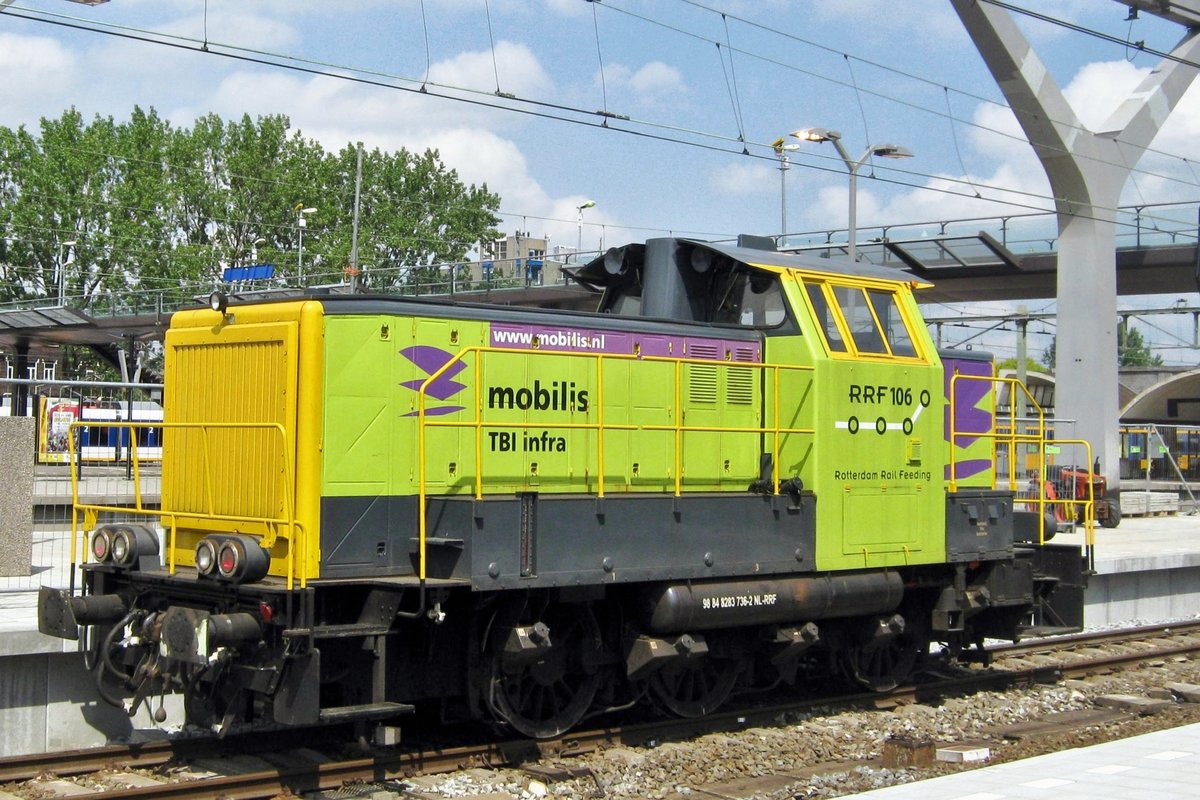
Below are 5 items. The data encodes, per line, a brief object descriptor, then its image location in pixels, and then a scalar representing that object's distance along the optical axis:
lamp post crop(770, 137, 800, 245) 29.79
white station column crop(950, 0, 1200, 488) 23.78
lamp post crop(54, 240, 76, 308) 47.94
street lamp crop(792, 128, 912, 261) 21.55
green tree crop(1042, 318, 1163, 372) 99.56
